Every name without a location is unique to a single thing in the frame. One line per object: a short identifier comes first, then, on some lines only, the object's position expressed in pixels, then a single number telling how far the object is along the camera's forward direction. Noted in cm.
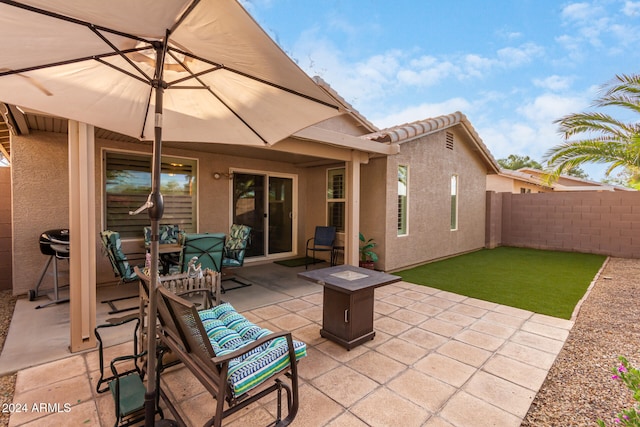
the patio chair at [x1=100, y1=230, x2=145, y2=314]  393
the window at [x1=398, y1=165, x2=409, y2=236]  703
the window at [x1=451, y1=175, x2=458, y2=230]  884
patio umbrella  137
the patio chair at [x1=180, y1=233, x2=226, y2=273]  428
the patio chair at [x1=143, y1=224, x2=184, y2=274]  492
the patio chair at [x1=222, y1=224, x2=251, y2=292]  525
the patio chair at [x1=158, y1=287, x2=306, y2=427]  167
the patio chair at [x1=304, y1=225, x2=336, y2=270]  712
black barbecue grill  435
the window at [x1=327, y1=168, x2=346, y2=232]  752
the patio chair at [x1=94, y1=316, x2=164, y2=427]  203
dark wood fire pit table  318
